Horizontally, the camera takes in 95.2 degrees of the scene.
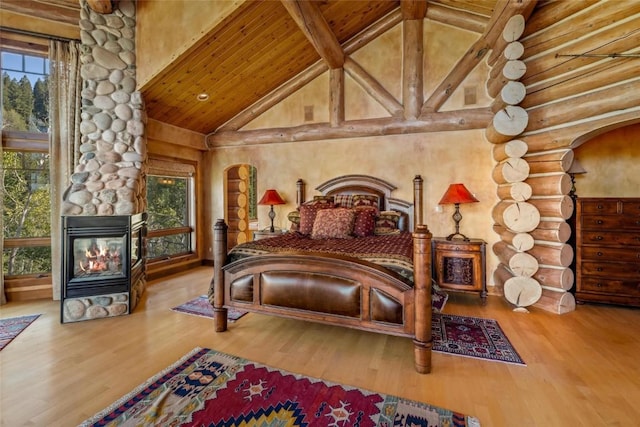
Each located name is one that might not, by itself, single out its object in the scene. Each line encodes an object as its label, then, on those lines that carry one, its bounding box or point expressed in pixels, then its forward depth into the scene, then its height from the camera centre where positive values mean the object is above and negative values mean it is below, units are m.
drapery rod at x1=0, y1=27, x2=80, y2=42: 3.56 +2.31
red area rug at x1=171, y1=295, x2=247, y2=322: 3.41 -1.14
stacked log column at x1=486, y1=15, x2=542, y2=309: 3.45 +0.47
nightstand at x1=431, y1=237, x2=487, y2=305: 3.84 -0.69
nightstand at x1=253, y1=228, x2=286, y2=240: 4.91 -0.31
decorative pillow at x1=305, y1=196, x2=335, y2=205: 4.71 +0.25
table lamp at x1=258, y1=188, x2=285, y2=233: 5.06 +0.29
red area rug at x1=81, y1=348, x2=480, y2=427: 1.78 -1.24
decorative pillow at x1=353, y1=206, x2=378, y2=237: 3.98 -0.11
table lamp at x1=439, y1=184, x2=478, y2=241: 3.98 +0.24
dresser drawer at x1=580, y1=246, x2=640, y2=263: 3.44 -0.49
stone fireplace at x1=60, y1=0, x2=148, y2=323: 3.33 +0.46
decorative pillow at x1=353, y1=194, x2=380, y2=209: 4.57 +0.23
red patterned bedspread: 2.50 -0.34
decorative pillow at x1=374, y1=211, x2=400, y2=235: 4.21 -0.11
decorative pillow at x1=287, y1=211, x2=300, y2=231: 4.71 -0.08
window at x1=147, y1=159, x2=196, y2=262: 5.12 +0.12
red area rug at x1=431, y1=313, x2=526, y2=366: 2.53 -1.20
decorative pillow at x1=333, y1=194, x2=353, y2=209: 4.65 +0.23
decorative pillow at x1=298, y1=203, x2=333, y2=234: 4.28 -0.01
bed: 2.26 -0.61
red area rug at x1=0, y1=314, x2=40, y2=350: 2.78 -1.14
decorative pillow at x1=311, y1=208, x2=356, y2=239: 3.78 -0.12
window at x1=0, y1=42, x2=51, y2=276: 3.78 +0.76
